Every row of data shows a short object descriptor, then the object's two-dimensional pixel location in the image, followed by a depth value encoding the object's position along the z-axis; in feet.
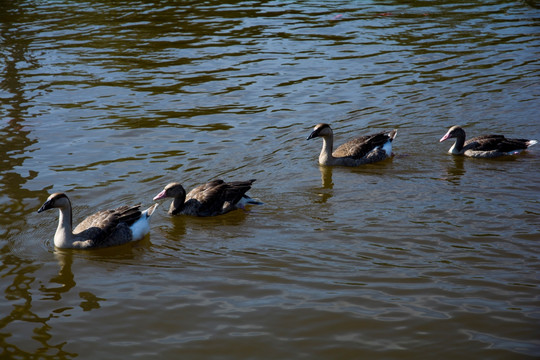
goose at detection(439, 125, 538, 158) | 47.01
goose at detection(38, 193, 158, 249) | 35.68
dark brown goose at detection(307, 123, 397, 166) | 47.73
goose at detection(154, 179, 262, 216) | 39.65
